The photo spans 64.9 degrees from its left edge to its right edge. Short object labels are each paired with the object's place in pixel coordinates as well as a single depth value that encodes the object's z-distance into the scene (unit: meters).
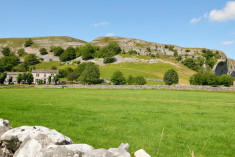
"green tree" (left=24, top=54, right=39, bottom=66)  173.57
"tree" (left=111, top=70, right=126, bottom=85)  92.38
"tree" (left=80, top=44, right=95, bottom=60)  189.75
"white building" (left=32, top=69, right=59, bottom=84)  120.31
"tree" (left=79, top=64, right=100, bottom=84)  94.31
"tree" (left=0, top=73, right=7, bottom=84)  94.00
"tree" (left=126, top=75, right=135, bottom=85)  92.81
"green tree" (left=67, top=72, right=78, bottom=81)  110.81
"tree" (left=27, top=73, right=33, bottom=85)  102.06
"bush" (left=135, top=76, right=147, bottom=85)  89.62
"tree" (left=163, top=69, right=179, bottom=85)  93.00
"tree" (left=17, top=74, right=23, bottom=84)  103.50
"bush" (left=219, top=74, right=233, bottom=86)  115.79
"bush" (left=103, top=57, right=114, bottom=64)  167.00
